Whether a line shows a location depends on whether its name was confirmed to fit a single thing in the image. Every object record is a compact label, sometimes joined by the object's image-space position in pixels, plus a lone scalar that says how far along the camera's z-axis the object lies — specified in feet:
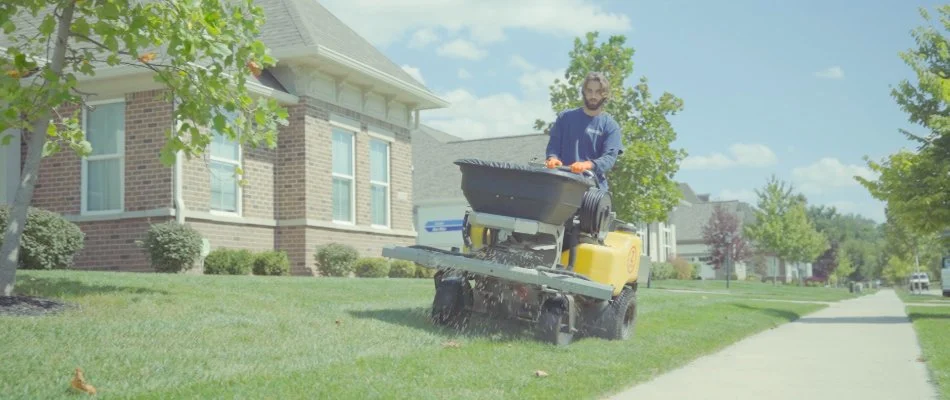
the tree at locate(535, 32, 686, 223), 81.30
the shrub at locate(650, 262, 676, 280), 144.05
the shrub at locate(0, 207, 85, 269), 41.45
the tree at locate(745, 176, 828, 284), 182.60
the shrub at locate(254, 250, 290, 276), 53.11
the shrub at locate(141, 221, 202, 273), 47.67
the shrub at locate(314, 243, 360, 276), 58.85
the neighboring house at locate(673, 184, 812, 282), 222.69
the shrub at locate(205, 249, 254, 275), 50.55
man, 27.40
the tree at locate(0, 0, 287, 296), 25.63
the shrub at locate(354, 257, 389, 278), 61.21
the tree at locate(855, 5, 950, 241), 48.26
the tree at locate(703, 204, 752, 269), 176.19
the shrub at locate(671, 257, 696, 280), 161.07
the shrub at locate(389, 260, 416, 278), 64.64
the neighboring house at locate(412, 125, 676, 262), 114.11
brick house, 51.42
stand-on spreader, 23.65
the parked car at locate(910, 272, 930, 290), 184.13
